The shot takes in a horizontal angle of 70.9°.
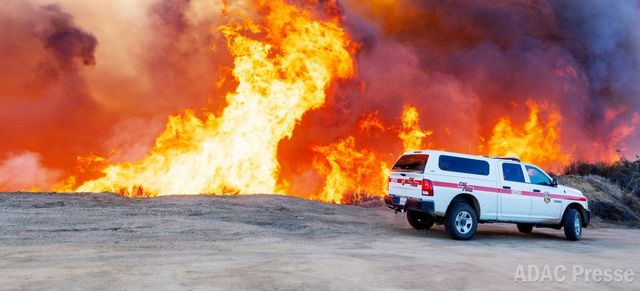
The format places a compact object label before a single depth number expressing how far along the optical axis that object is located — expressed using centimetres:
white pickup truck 1070
